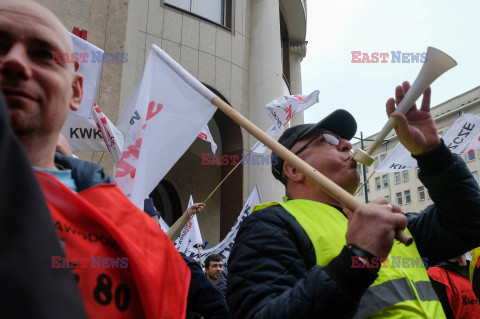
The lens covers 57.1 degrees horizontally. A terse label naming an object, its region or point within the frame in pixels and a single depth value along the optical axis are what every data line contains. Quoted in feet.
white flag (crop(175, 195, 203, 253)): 22.46
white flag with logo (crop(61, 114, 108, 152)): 14.14
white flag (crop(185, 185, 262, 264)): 21.01
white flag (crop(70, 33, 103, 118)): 12.41
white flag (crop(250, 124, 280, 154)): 18.58
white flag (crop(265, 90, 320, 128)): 18.42
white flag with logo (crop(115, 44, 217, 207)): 9.77
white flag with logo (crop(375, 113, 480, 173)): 18.33
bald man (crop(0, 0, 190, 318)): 3.63
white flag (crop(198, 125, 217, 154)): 15.20
